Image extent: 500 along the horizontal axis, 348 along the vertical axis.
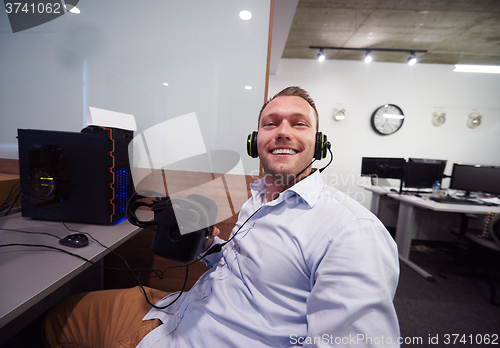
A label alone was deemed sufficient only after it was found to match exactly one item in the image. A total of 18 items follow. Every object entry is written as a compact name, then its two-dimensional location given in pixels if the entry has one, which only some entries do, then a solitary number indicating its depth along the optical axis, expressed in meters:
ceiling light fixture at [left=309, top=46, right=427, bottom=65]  3.80
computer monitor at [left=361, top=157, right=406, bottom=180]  3.10
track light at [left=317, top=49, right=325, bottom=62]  3.93
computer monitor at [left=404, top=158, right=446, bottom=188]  3.03
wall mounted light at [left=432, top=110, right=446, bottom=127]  4.17
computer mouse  0.79
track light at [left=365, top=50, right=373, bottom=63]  3.81
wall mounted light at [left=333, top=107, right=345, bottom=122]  4.24
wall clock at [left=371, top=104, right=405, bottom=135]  4.22
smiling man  0.53
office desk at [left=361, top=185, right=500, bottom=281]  2.37
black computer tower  1.02
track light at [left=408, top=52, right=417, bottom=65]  3.80
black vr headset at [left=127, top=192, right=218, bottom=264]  0.61
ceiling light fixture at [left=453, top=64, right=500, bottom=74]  3.37
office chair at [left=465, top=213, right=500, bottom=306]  1.94
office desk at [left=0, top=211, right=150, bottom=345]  0.53
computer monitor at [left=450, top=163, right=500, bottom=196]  2.96
